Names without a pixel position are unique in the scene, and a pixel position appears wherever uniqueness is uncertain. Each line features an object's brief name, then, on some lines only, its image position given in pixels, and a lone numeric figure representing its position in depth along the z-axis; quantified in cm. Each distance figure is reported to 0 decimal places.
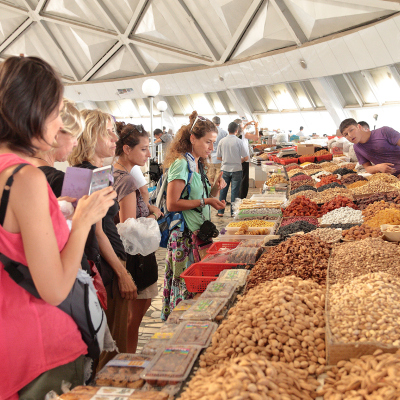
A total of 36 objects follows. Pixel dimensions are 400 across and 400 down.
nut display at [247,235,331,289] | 236
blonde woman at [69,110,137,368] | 247
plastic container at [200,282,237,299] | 221
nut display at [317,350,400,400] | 129
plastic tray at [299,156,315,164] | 898
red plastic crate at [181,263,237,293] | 261
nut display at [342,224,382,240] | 302
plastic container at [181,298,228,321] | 198
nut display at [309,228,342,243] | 301
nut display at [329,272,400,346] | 159
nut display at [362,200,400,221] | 366
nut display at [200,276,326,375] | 160
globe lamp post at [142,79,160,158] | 838
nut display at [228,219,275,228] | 394
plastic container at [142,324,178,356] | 177
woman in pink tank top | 132
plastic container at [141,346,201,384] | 154
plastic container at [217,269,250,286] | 243
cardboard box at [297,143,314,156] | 972
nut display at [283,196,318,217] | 432
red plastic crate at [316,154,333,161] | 891
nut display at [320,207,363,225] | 369
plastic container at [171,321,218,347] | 177
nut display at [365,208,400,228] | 327
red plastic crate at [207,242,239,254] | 332
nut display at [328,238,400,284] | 224
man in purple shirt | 550
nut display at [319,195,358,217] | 426
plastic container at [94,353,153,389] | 155
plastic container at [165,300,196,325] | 204
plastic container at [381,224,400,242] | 279
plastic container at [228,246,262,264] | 282
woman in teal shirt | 346
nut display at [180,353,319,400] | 128
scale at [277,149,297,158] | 988
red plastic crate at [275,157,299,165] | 920
